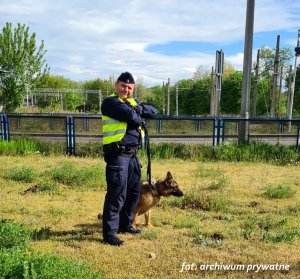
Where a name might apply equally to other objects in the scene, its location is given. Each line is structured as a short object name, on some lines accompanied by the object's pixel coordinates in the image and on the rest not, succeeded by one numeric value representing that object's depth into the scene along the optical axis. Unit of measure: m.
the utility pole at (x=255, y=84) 24.66
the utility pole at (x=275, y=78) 21.95
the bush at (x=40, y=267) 2.42
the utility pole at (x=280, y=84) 27.50
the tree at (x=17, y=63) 22.54
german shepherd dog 4.42
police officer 3.74
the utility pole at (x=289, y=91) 22.20
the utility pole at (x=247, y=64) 10.13
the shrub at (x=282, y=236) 3.97
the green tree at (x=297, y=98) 34.97
